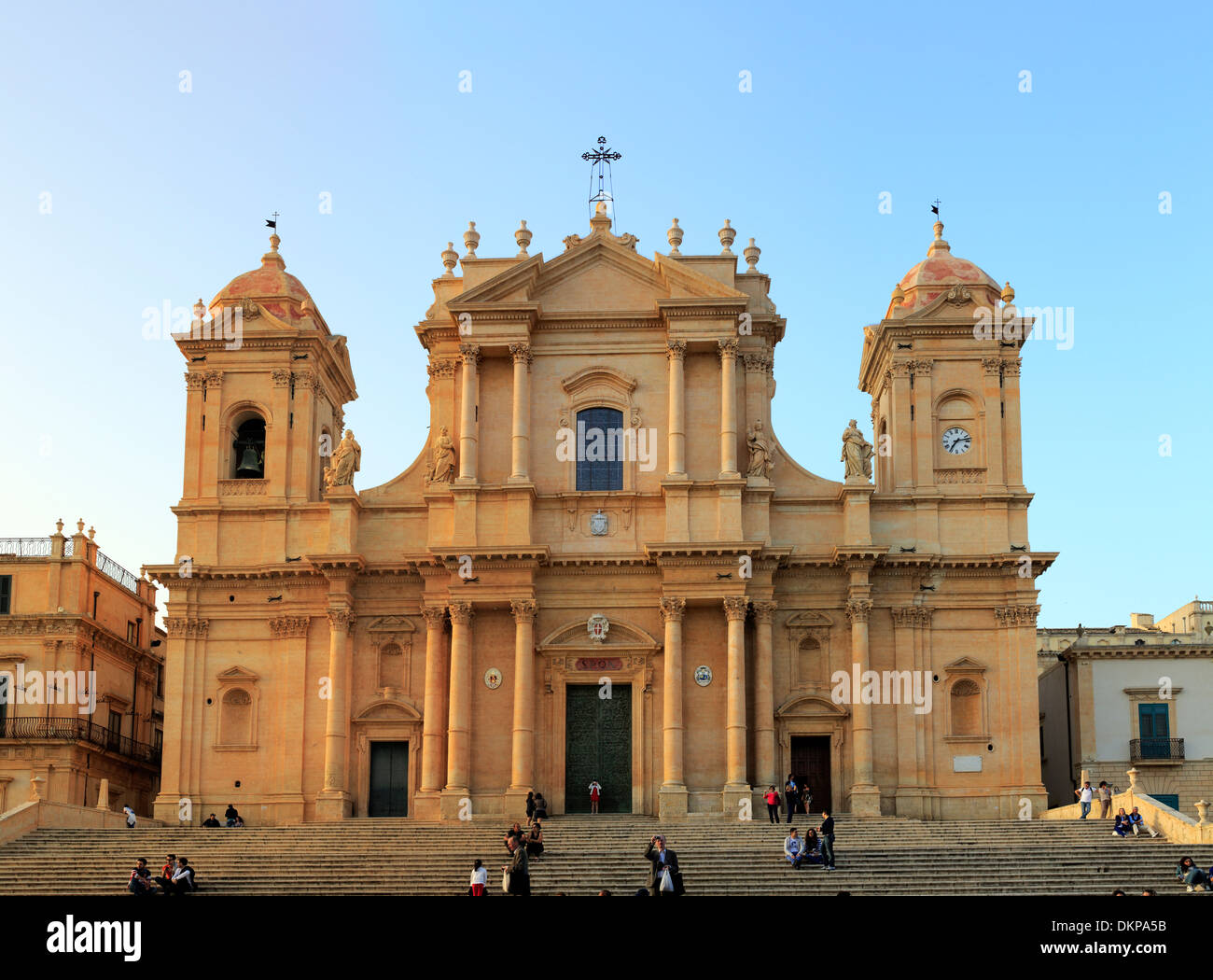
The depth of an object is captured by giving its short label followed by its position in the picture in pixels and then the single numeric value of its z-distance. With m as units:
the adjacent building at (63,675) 46.44
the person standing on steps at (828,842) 31.45
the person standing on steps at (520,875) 27.61
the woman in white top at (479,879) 28.41
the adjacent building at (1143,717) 46.81
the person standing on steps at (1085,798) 36.84
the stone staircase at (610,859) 30.41
